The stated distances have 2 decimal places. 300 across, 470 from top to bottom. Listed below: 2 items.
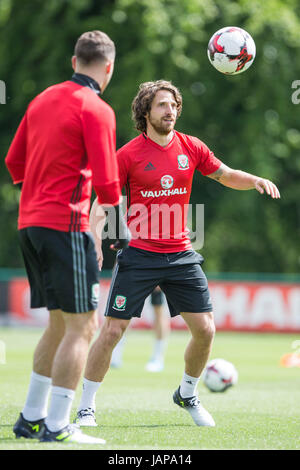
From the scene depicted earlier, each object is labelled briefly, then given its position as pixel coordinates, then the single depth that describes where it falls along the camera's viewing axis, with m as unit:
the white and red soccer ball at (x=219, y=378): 18.50
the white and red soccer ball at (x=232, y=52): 15.58
